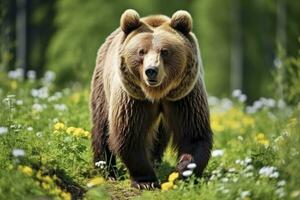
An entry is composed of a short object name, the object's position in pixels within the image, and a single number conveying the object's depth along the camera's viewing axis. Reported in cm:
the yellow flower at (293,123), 1396
